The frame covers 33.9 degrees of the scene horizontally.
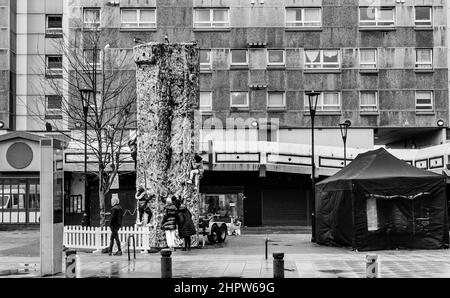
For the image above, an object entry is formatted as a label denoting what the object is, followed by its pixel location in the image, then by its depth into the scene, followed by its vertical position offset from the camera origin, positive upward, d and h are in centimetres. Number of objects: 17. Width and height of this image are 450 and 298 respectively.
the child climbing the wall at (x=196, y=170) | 2470 +44
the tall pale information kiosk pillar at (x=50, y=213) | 1714 -67
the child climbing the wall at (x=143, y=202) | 2455 -61
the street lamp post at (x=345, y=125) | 3578 +281
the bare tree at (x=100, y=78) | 3753 +672
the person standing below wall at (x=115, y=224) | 2247 -122
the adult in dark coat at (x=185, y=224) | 2347 -130
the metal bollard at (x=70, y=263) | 1480 -158
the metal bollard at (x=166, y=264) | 1497 -163
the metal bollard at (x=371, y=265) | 1351 -153
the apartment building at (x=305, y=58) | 4997 +840
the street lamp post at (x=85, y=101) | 2673 +314
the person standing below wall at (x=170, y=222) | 2333 -122
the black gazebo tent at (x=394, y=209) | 2361 -89
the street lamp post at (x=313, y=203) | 2844 -82
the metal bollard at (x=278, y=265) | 1402 -156
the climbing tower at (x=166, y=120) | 2467 +213
